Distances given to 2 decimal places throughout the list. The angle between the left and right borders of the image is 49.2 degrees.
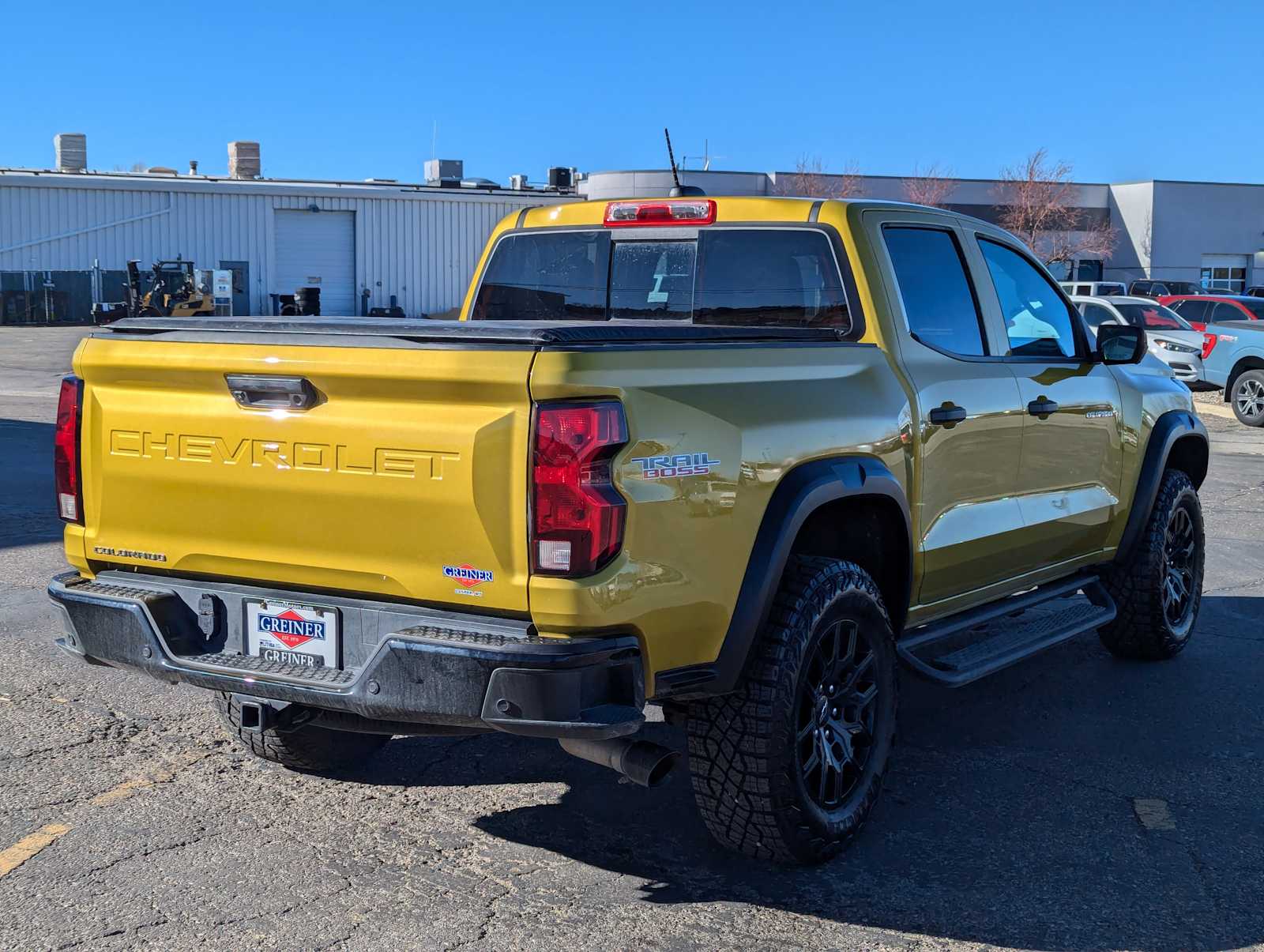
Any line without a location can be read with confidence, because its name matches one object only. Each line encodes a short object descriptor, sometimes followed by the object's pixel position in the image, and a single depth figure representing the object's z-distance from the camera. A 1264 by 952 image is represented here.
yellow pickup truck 3.46
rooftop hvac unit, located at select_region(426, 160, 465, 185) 58.25
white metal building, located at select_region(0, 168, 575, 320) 47.66
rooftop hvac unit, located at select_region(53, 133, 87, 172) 55.62
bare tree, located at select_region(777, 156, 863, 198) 60.78
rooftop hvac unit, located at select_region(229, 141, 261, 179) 58.59
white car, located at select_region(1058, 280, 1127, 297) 34.22
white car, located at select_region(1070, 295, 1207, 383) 21.08
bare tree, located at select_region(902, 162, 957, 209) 59.38
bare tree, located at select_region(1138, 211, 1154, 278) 59.66
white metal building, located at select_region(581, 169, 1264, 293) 59.91
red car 24.58
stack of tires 37.85
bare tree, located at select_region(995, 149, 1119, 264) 59.44
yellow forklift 36.03
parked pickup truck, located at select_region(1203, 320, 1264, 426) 20.16
